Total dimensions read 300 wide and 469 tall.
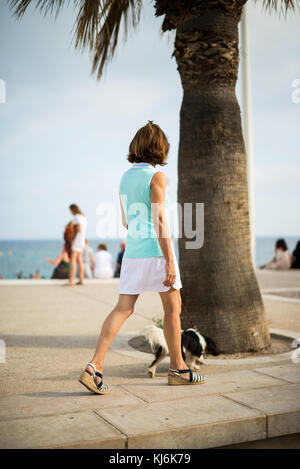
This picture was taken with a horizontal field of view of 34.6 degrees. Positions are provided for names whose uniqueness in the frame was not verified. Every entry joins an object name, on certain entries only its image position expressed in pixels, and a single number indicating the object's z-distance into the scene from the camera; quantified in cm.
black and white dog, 423
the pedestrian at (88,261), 1471
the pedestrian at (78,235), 1138
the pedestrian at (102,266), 1464
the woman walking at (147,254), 363
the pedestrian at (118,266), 1508
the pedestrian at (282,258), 1644
